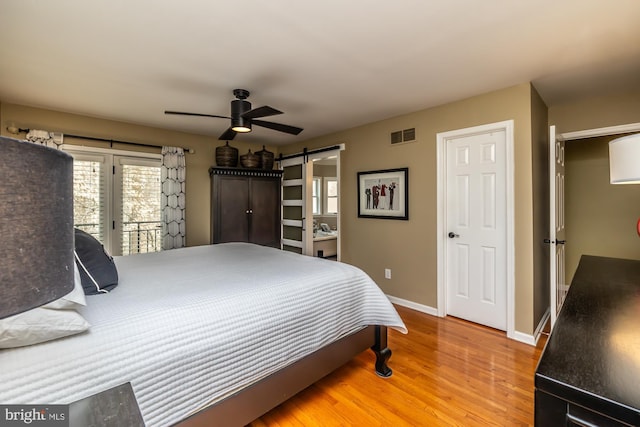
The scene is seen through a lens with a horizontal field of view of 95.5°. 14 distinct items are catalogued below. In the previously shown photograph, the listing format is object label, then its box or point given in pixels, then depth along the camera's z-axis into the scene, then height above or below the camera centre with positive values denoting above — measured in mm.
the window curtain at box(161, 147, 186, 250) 3941 +212
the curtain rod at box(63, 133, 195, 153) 3354 +910
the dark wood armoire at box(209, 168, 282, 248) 4270 +118
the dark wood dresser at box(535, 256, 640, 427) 618 -389
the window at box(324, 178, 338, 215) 6859 +421
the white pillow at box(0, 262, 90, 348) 947 -382
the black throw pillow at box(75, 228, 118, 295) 1506 -293
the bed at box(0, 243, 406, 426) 1011 -556
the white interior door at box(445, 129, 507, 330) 2883 -164
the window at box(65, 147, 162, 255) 3465 +189
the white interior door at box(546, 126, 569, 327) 2539 -108
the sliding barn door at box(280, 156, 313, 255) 4855 +109
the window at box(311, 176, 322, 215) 6770 +372
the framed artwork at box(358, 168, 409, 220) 3566 +244
